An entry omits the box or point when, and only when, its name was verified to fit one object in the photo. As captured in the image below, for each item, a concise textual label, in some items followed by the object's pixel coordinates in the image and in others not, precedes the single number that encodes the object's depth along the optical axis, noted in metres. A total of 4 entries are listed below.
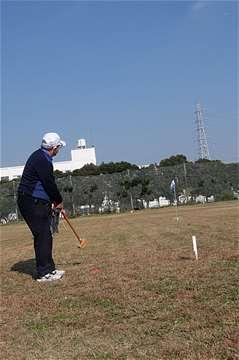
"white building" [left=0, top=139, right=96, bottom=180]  108.94
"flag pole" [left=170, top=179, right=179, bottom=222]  43.31
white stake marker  9.99
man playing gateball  9.65
